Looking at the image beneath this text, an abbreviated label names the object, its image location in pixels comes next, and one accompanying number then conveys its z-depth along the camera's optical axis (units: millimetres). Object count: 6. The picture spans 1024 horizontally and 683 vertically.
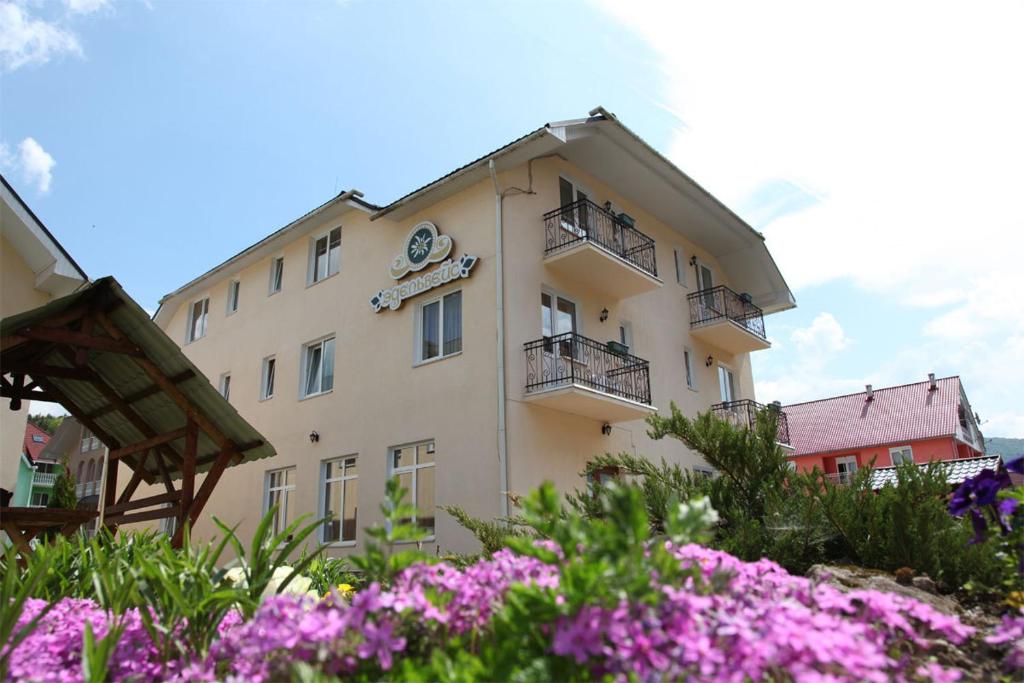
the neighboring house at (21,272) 11055
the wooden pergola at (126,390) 7688
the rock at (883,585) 3205
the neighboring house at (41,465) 49281
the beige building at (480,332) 12812
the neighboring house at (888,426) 33125
